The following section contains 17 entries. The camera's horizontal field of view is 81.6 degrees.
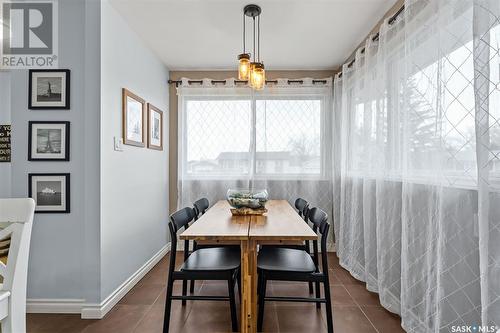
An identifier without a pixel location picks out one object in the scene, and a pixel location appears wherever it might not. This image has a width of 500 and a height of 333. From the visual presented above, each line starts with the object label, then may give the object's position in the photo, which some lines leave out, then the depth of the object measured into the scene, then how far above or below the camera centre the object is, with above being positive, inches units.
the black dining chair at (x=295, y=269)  74.6 -26.7
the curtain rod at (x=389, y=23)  84.0 +45.9
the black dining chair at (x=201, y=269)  75.4 -26.8
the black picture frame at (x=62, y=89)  90.1 +23.8
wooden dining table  68.6 -16.3
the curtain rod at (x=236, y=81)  155.4 +46.7
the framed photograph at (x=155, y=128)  129.6 +19.2
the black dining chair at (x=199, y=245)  98.2 -26.8
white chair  49.6 -17.1
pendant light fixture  88.4 +30.8
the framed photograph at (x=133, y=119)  104.3 +19.2
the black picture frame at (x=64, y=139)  89.9 +8.7
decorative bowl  95.7 -10.6
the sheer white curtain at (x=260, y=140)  155.6 +15.2
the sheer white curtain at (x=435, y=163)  51.2 +1.2
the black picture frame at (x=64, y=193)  89.7 -7.4
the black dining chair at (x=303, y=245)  100.4 -27.1
